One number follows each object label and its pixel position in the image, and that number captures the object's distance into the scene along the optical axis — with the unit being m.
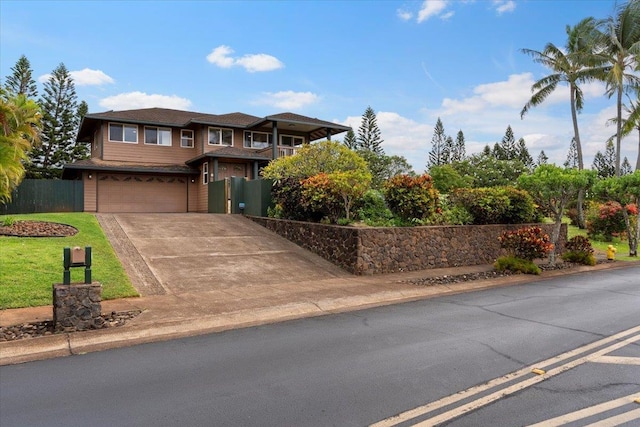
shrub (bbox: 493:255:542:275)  12.91
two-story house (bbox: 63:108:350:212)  25.25
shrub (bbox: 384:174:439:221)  14.16
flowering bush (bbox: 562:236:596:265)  15.38
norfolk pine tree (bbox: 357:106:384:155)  54.88
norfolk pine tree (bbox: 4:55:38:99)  40.56
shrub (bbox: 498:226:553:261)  13.39
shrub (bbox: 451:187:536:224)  15.71
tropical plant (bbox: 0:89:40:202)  10.23
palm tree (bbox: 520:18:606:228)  28.08
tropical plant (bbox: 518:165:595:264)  13.17
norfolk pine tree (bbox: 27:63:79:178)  40.75
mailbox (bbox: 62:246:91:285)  6.55
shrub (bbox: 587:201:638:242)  23.39
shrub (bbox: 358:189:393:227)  14.12
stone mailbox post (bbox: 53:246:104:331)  6.37
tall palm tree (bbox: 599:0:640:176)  26.83
